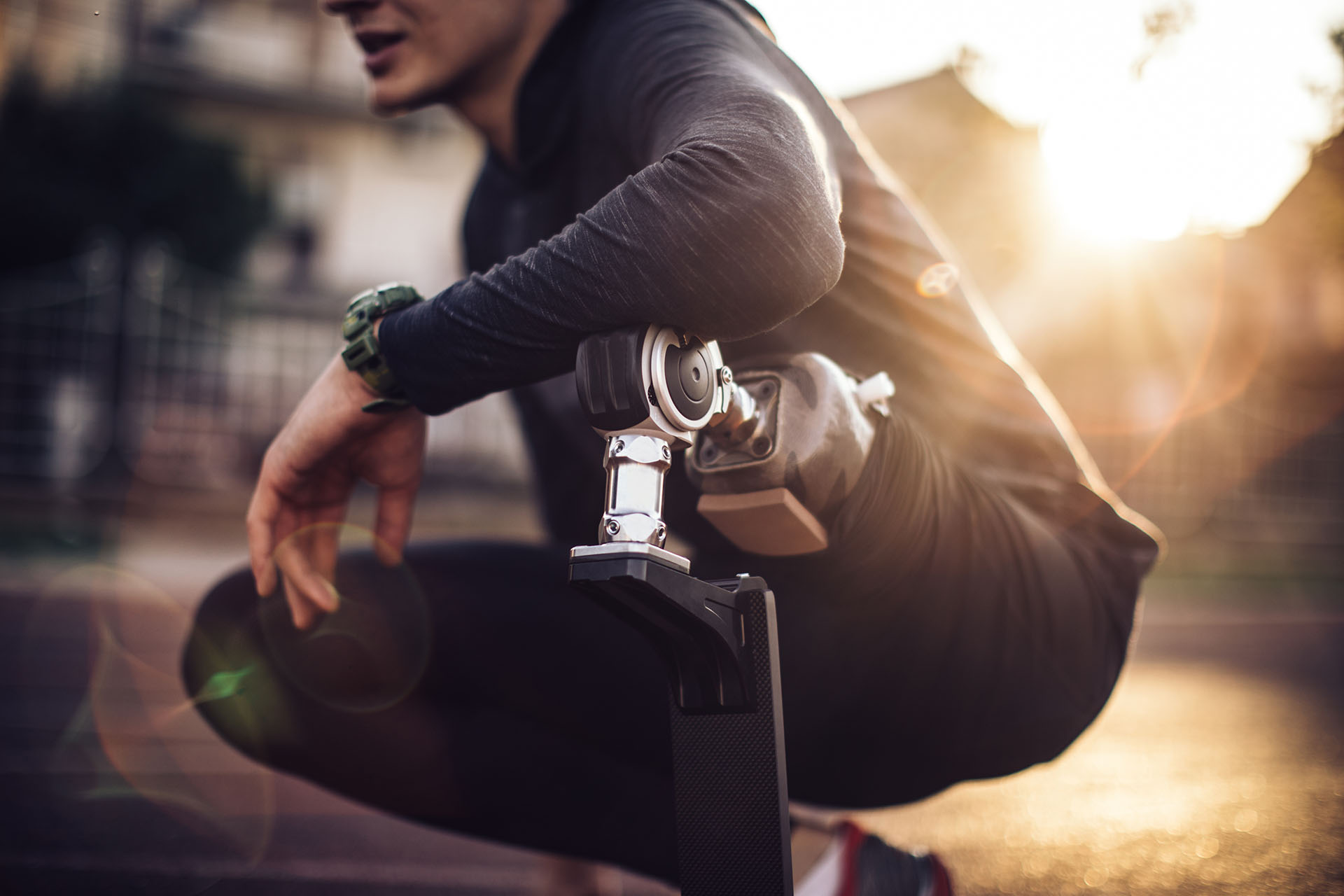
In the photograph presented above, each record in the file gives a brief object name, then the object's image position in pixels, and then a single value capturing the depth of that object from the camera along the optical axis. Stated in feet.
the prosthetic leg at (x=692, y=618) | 1.87
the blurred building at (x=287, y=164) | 32.07
